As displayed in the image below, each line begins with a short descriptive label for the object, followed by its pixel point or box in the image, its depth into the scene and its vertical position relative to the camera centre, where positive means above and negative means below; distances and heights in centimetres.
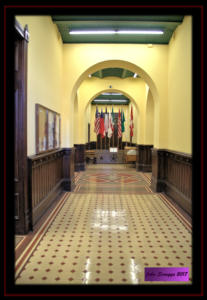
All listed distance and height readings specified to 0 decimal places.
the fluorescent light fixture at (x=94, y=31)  579 +270
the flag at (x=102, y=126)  1403 +98
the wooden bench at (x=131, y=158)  1296 -82
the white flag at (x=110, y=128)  1436 +89
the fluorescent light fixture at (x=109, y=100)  1684 +303
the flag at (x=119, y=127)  1411 +90
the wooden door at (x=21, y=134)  359 +13
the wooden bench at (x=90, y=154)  1400 -69
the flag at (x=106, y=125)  1453 +109
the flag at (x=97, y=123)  1362 +110
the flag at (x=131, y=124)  1404 +109
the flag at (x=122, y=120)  1467 +137
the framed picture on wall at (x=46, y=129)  444 +29
